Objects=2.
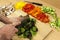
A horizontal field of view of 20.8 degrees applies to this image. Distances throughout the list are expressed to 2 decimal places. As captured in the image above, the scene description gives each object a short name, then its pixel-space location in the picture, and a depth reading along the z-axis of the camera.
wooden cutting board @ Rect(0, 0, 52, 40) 0.85
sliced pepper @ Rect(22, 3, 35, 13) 0.96
